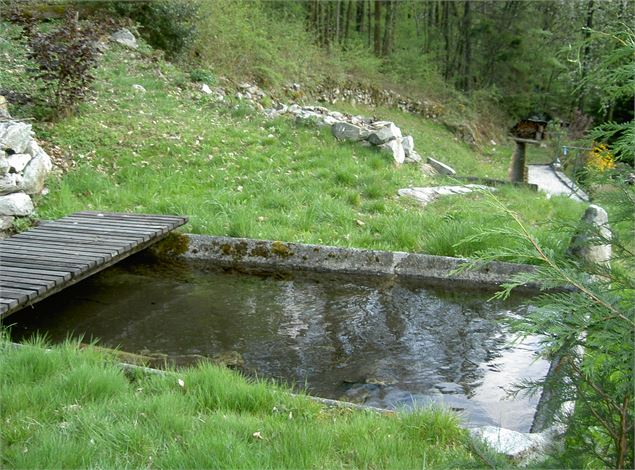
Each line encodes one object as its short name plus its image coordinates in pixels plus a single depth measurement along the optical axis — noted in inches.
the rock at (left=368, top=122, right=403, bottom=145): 468.8
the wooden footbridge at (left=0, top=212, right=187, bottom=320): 206.1
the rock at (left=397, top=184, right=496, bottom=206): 384.5
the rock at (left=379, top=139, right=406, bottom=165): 465.7
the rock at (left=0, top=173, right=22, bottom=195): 299.0
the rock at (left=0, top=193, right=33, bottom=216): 294.7
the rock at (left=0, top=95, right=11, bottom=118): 334.4
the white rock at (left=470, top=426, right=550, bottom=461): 121.9
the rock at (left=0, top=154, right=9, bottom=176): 294.8
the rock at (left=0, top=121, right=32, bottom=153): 308.2
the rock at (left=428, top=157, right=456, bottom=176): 555.0
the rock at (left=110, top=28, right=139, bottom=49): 578.6
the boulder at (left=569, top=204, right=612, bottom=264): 255.4
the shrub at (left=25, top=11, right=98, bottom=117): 384.5
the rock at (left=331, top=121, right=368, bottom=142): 477.7
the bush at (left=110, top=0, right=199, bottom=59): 605.6
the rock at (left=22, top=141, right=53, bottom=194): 317.1
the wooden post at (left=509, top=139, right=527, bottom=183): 603.2
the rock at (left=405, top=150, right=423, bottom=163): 503.7
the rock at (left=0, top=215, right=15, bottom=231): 290.7
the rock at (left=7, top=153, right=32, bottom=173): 305.9
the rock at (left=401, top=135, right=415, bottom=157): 516.4
